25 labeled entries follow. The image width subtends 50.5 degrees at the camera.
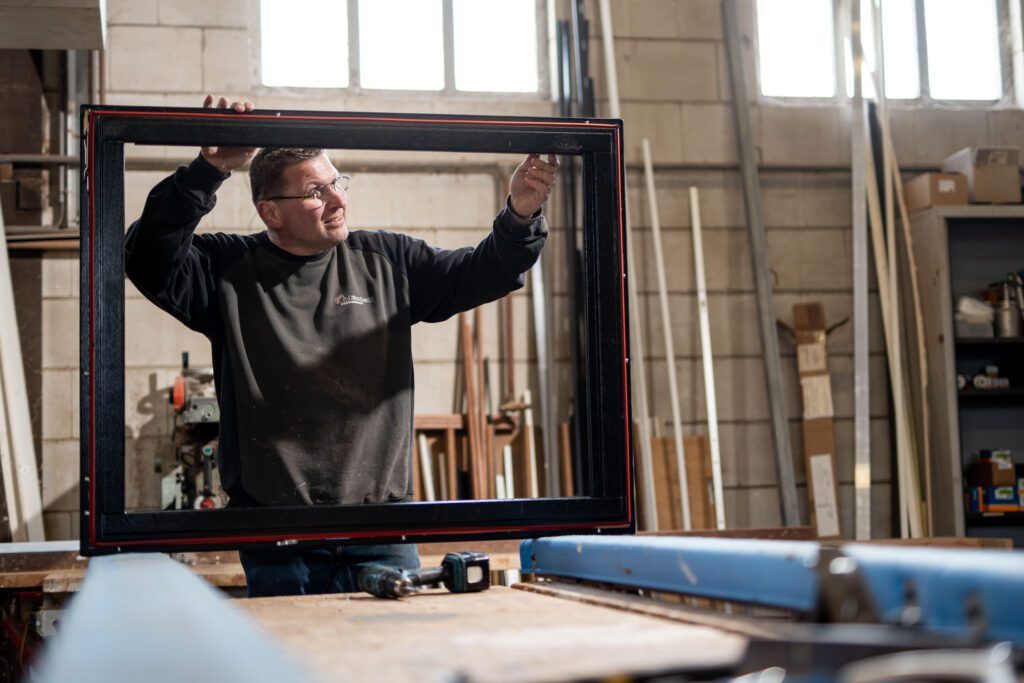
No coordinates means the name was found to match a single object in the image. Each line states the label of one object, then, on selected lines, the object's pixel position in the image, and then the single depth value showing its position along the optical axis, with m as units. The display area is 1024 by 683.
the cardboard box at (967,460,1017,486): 4.49
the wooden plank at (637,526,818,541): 3.79
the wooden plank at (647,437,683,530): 4.38
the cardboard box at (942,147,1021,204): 4.56
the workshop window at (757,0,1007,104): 4.96
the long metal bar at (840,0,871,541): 4.42
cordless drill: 1.61
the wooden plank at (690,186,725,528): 4.42
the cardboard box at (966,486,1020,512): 4.48
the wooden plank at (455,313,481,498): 4.35
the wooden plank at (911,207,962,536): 4.41
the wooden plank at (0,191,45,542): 3.82
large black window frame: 1.70
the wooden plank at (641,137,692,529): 4.43
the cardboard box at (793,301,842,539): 4.58
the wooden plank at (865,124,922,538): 4.48
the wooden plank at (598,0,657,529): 4.34
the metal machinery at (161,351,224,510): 3.77
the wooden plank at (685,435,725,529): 4.46
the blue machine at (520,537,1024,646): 0.90
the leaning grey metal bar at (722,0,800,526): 4.53
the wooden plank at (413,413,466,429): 4.39
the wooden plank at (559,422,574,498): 4.39
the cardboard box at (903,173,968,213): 4.54
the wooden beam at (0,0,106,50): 3.49
